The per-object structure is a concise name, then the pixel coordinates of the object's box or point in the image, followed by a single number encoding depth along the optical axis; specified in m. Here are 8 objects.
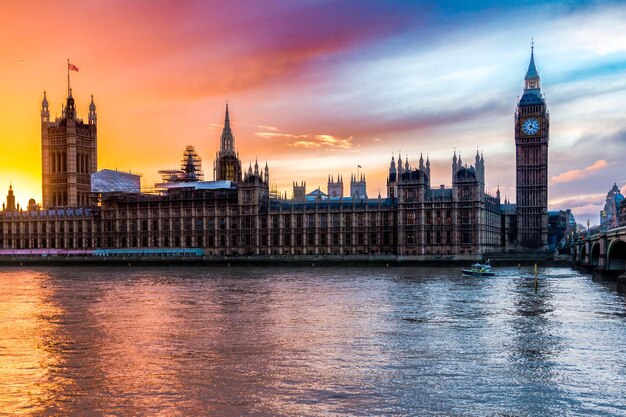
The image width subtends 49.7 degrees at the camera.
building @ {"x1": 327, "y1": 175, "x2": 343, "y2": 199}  187.69
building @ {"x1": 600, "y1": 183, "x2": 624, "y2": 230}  181.82
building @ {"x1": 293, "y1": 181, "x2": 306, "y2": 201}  191.00
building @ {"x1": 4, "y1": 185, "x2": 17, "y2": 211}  190.34
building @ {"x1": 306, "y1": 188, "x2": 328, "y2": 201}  149.32
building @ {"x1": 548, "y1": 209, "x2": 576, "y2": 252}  174.35
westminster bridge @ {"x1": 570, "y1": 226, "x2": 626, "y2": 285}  69.75
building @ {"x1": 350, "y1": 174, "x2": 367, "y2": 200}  189.93
